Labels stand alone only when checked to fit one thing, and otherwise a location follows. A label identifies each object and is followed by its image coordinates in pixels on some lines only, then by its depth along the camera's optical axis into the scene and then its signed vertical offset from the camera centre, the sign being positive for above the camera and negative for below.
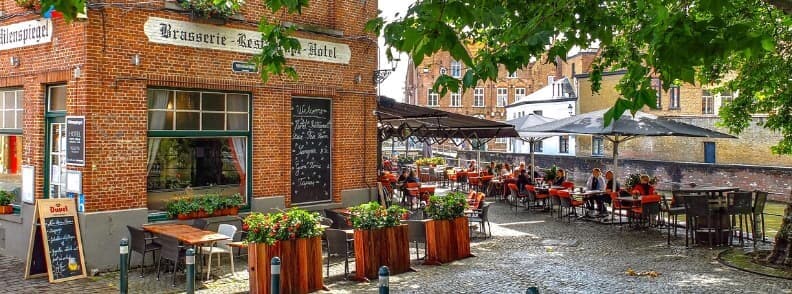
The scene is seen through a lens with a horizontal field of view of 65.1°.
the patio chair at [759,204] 12.52 -1.10
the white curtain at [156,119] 10.55 +0.57
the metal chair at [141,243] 9.13 -1.36
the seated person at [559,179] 18.42 -0.83
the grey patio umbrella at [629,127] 14.34 +0.57
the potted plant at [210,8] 10.52 +2.47
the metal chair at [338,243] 9.32 -1.38
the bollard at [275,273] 6.42 -1.27
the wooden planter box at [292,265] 8.10 -1.51
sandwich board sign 9.16 -1.34
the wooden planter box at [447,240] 10.31 -1.51
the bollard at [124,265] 7.74 -1.43
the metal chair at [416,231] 10.28 -1.32
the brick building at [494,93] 63.75 +6.03
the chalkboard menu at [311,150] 12.39 +0.04
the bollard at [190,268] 7.26 -1.37
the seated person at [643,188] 14.33 -0.87
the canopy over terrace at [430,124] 14.88 +0.71
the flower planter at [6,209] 11.09 -1.00
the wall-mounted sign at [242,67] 11.23 +1.56
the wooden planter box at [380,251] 9.14 -1.51
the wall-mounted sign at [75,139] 9.65 +0.22
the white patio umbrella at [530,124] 20.14 +0.90
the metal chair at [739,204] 12.25 -1.06
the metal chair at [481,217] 13.04 -1.42
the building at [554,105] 47.59 +3.63
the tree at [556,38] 4.20 +0.92
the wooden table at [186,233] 8.71 -1.21
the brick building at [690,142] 34.97 +0.55
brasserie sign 10.30 +2.03
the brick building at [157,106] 9.76 +0.82
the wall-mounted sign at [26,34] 10.37 +2.06
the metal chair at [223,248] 9.35 -1.48
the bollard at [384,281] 5.70 -1.19
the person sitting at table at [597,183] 16.31 -0.85
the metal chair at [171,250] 8.67 -1.40
